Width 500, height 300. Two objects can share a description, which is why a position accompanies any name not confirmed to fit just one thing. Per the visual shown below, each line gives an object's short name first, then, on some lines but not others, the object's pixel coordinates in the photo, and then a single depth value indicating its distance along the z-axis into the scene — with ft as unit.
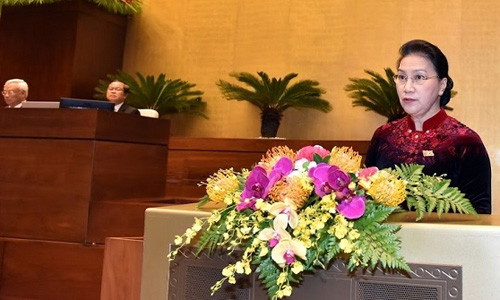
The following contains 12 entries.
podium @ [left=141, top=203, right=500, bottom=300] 4.51
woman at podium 7.00
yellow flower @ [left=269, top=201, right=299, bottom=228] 4.48
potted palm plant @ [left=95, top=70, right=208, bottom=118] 22.85
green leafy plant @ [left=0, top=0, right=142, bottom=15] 23.13
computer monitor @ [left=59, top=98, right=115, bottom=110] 13.24
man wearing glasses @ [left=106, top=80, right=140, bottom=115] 17.62
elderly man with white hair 15.74
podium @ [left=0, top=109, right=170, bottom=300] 11.96
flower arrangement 4.47
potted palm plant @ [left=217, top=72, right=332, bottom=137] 21.39
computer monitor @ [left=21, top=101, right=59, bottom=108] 13.88
